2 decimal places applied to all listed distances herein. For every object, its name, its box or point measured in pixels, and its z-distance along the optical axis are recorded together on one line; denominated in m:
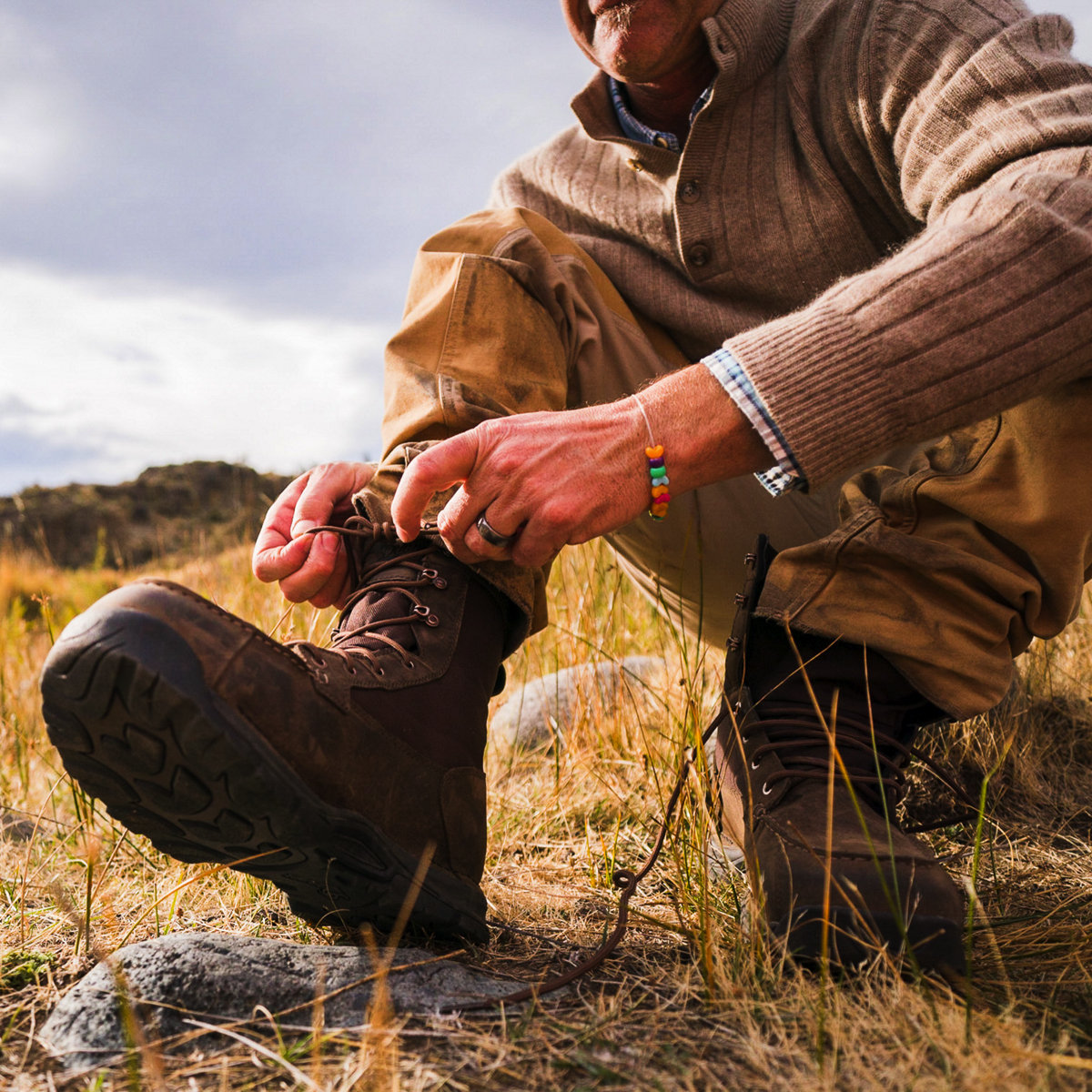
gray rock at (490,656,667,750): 2.37
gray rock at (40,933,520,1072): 1.02
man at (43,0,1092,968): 1.08
